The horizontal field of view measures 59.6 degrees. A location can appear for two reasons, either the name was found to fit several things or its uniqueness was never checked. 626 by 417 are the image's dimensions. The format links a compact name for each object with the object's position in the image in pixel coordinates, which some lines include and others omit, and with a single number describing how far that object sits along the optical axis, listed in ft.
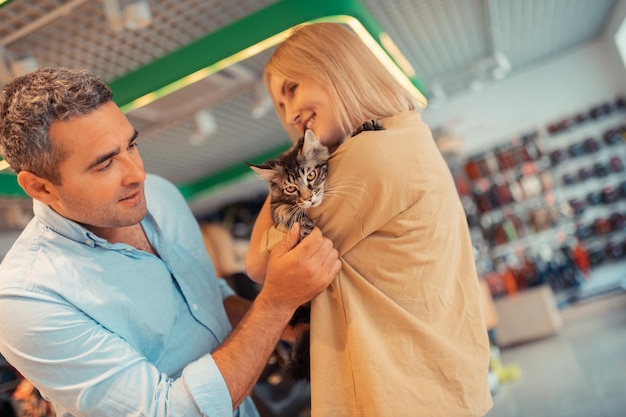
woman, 4.65
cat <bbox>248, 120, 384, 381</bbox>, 5.16
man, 4.39
